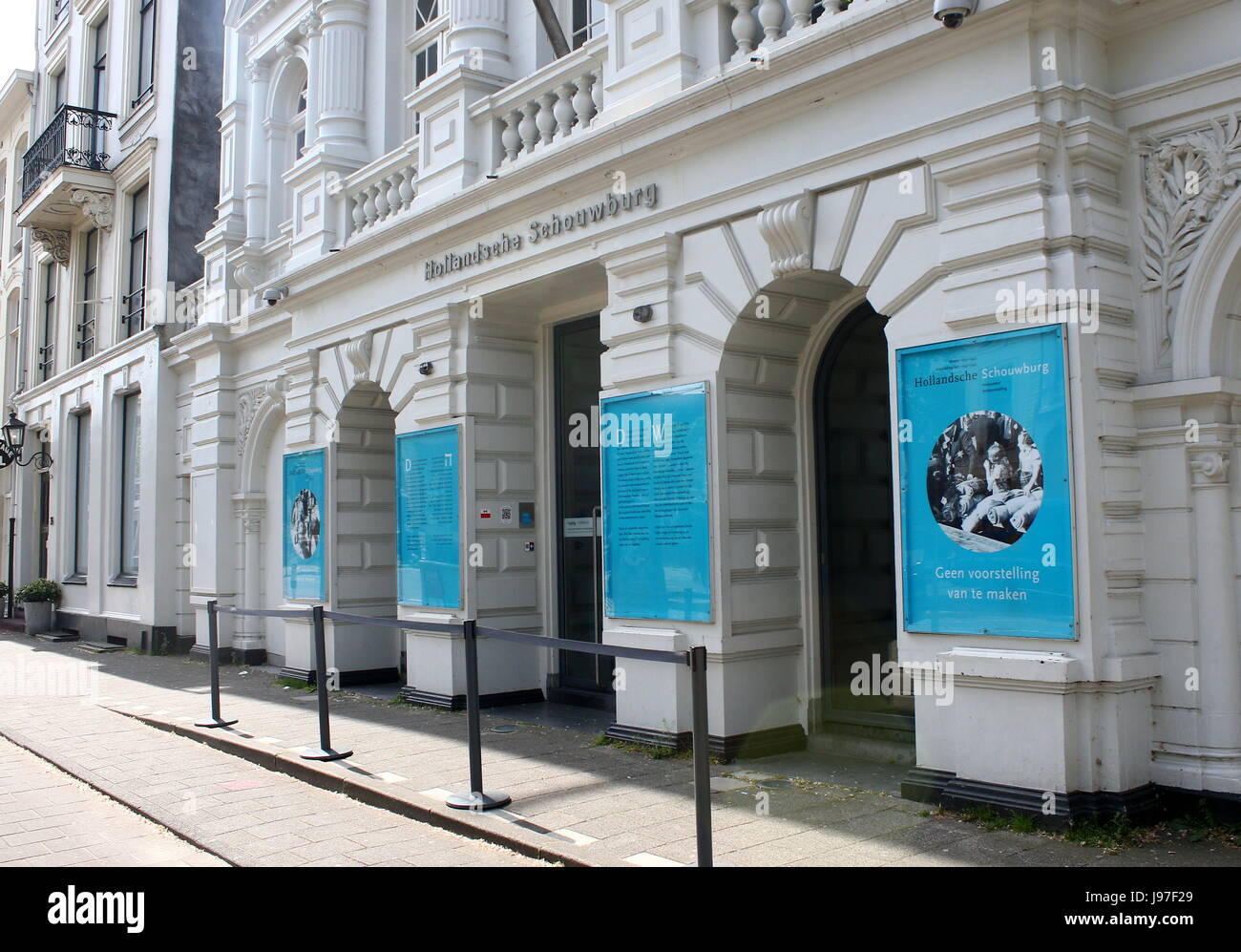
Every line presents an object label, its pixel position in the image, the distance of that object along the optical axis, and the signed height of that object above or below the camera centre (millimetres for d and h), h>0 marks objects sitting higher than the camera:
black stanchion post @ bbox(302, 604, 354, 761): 8539 -1177
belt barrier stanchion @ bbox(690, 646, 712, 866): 4949 -1000
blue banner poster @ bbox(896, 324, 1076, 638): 6148 +271
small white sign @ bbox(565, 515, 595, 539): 10859 +130
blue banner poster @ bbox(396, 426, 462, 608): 10805 +241
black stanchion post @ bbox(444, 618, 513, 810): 6848 -1231
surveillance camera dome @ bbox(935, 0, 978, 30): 6387 +2998
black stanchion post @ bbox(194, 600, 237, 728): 10242 -1181
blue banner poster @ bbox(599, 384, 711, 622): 8211 +251
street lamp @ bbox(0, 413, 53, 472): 24672 +2389
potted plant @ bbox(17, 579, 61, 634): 22266 -1052
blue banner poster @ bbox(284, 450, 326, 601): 13211 +245
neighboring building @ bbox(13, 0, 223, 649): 18328 +4944
